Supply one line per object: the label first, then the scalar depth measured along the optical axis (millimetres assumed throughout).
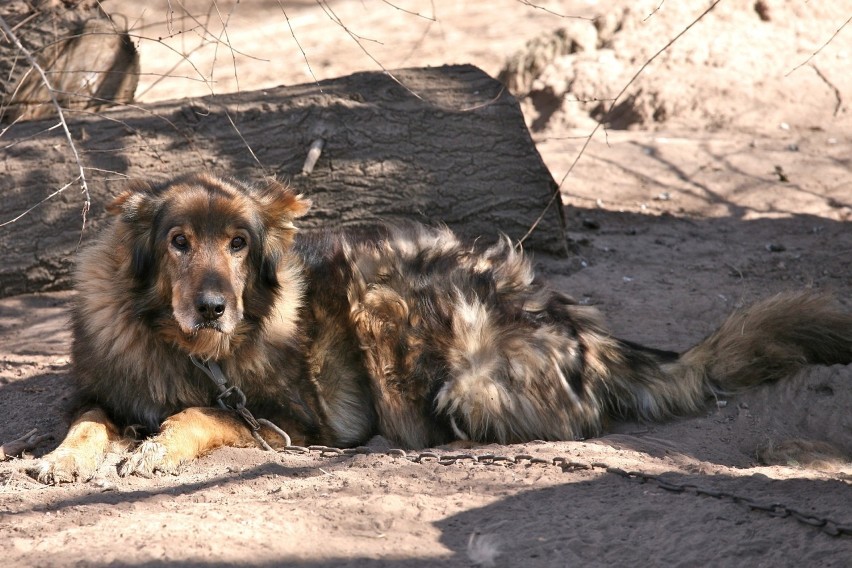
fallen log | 15102
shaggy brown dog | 10242
